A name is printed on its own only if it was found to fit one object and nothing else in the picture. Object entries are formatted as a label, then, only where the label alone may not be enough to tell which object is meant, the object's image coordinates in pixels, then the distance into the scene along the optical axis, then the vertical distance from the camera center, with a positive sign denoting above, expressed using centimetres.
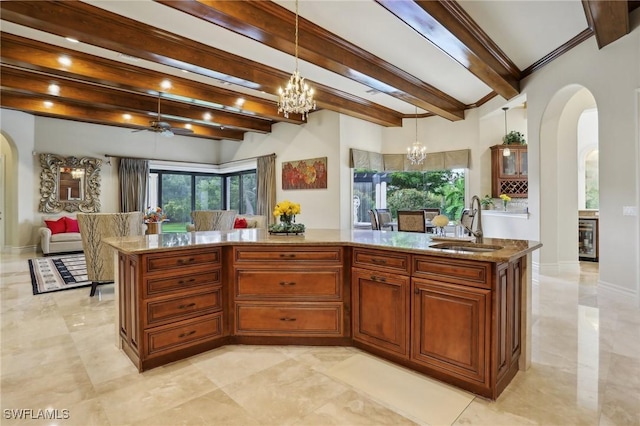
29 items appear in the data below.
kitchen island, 206 -64
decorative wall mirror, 785 +72
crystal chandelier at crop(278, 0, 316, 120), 336 +118
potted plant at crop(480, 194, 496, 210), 711 +18
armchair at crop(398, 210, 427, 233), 573 -17
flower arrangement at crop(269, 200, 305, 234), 321 -7
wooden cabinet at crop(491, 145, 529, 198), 704 +85
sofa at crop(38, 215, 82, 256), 720 -49
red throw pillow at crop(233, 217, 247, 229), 781 -25
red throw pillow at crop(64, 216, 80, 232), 768 -27
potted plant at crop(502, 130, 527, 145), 704 +153
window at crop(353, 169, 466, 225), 782 +50
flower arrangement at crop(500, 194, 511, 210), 663 +24
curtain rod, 864 +152
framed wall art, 742 +90
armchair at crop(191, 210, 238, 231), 640 -14
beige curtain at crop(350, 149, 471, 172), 732 +117
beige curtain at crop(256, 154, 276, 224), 850 +70
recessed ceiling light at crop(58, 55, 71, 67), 452 +210
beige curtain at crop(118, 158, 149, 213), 877 +80
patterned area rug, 477 -101
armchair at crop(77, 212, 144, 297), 424 -31
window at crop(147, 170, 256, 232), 973 +61
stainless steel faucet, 251 -9
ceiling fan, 614 +162
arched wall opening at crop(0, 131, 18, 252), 751 +39
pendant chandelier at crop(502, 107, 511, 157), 697 +131
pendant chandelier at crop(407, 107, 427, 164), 707 +129
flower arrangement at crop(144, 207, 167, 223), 493 -6
